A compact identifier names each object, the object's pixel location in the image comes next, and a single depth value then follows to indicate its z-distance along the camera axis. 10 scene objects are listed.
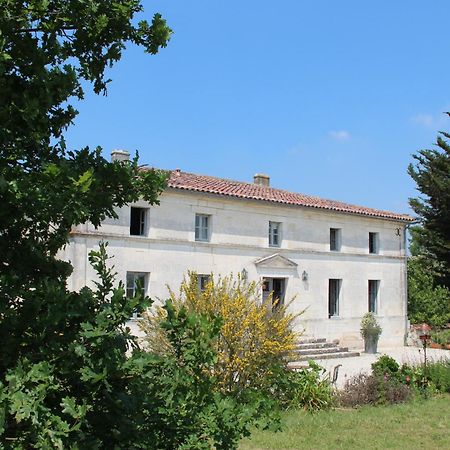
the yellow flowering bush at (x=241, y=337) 11.45
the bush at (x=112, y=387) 3.16
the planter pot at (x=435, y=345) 27.11
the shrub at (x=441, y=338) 27.75
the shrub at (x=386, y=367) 14.54
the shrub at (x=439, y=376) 14.82
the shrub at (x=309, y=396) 12.47
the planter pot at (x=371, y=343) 24.95
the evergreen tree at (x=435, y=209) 31.45
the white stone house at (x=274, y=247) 19.77
